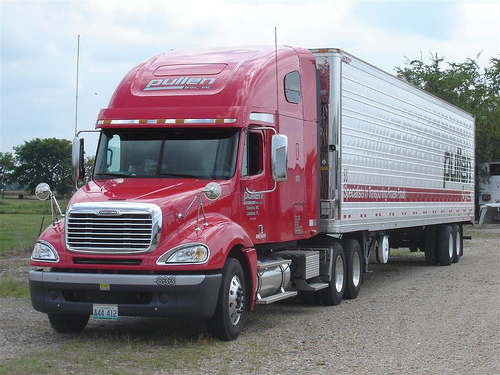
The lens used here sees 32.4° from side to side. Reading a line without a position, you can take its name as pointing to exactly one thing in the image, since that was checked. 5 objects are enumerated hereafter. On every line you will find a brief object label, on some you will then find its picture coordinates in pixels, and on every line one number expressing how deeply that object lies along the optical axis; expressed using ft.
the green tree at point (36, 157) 225.35
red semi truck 30.71
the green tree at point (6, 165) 283.18
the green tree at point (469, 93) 145.07
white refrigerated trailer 43.73
